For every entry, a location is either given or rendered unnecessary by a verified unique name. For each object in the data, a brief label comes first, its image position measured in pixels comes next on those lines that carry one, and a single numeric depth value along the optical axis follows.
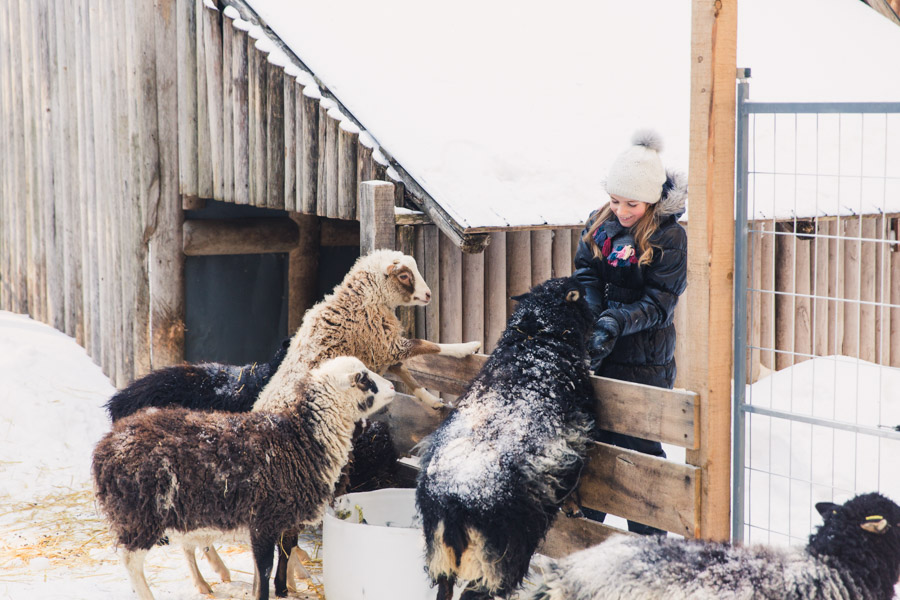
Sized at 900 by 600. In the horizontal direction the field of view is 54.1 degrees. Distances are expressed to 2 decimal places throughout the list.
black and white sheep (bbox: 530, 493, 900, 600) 2.86
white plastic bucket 4.21
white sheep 5.18
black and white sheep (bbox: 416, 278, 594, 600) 3.57
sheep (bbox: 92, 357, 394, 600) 4.13
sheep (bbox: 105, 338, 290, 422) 5.41
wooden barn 3.72
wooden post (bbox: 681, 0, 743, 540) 3.64
